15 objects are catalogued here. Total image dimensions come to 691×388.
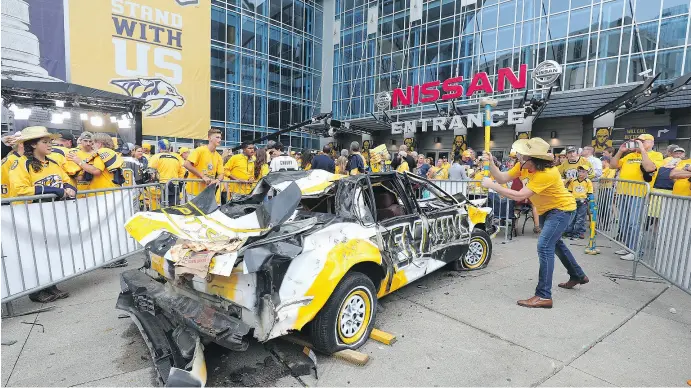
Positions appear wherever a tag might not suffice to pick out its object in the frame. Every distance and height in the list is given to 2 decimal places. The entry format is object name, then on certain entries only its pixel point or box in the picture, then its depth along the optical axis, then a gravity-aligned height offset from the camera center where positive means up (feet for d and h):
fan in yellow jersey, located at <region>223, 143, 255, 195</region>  22.80 -1.41
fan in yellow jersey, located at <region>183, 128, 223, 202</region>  19.54 -0.75
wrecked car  8.05 -2.88
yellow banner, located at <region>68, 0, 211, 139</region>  52.75 +14.93
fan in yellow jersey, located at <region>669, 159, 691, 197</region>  15.98 -1.03
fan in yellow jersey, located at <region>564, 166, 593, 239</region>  22.77 -2.76
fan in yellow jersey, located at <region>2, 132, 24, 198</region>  13.30 -0.74
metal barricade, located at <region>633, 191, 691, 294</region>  12.25 -3.17
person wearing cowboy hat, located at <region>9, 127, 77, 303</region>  12.78 -1.01
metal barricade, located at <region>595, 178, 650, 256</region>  16.46 -2.87
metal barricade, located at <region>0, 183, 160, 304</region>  11.55 -3.29
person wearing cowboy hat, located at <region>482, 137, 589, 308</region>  12.39 -1.53
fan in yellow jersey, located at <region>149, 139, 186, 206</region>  22.79 -1.08
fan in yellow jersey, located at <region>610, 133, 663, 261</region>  16.94 -1.25
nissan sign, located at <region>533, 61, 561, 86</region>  47.44 +10.82
